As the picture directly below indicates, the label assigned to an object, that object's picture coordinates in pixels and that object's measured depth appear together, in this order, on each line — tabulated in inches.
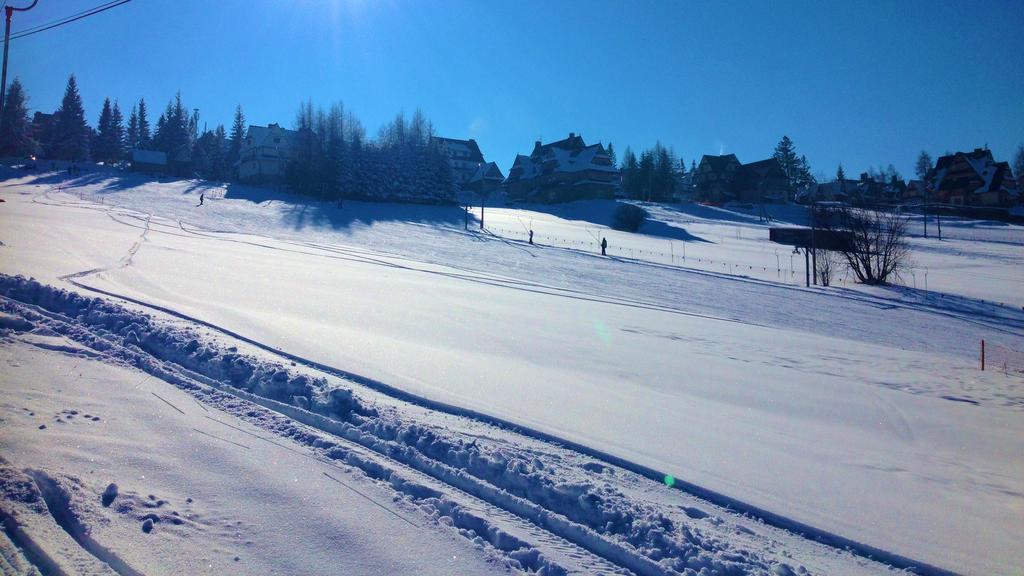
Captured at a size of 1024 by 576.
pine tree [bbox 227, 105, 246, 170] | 3961.6
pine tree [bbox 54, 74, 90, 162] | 3161.9
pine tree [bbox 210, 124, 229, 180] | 3560.3
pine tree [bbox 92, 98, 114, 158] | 3617.1
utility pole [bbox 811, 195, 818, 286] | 1441.9
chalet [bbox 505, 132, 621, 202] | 3548.2
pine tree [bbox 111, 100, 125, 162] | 3636.8
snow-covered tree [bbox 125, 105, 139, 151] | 3946.1
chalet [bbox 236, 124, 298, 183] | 3139.8
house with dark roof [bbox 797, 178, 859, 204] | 3467.0
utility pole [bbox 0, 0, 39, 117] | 577.4
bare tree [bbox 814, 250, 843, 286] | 1480.1
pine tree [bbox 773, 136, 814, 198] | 4114.2
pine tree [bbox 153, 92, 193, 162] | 3511.3
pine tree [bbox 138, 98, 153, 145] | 3831.2
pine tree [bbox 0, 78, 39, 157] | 2682.1
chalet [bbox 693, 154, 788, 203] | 3686.0
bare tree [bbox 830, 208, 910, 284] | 1509.6
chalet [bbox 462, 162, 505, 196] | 4168.3
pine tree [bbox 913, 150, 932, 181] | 4195.4
